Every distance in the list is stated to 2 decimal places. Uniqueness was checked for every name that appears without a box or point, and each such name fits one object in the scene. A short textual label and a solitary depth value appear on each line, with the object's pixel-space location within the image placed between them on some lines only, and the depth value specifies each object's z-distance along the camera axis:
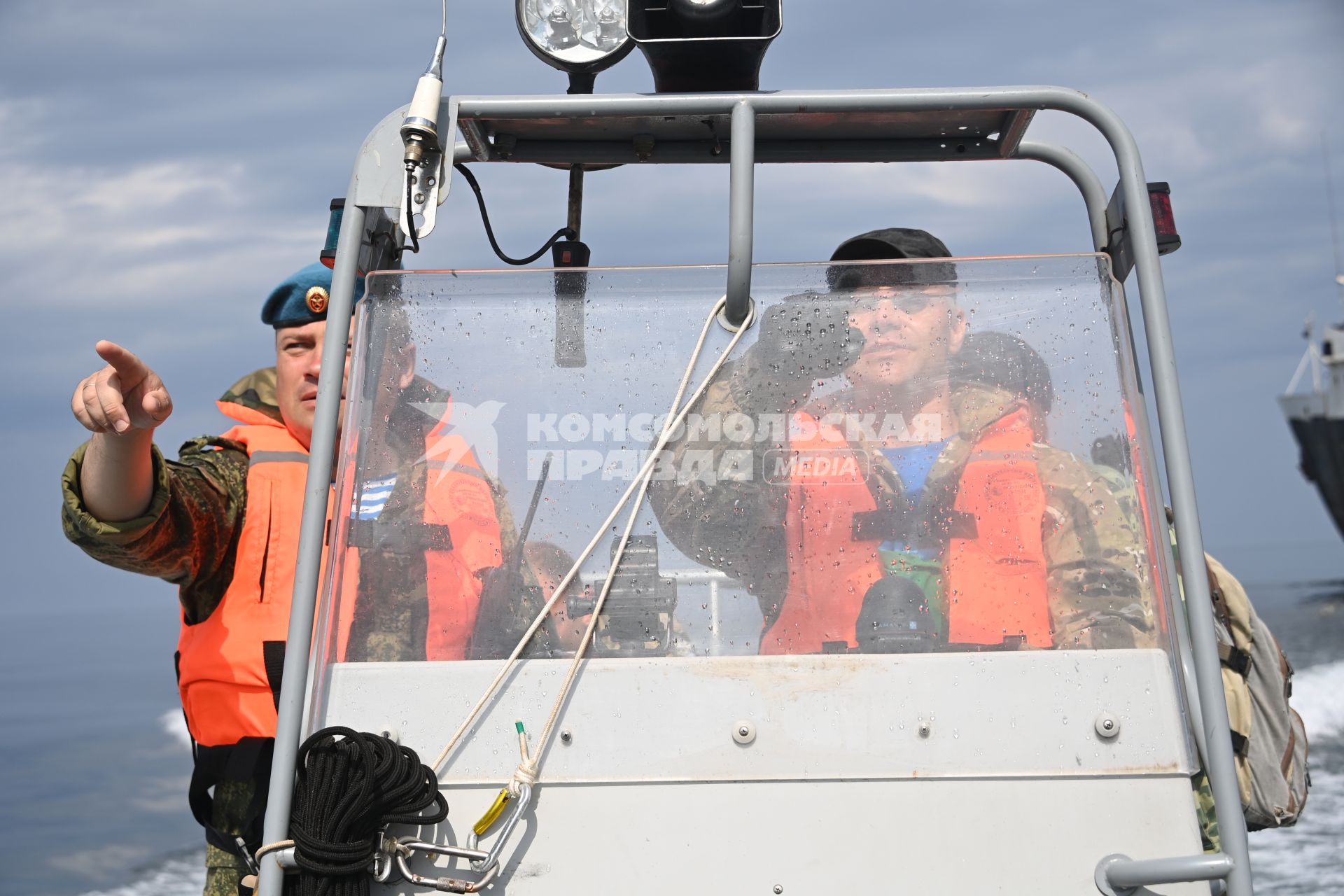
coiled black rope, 5.02
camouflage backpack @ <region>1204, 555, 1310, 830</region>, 5.72
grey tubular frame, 5.06
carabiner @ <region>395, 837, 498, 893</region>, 5.03
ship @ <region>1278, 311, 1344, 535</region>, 72.71
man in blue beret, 5.20
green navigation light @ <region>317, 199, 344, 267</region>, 5.39
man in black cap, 5.16
